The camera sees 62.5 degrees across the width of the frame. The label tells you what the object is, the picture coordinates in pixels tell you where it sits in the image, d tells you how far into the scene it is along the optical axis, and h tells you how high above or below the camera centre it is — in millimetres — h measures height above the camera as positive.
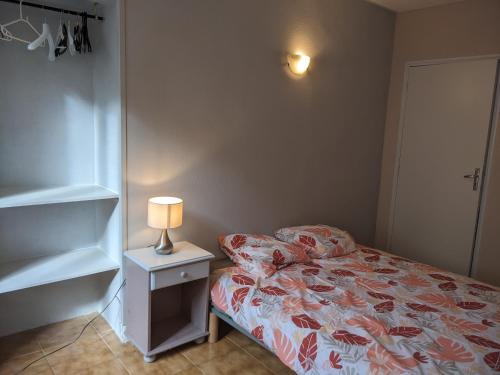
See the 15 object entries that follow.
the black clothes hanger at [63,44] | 2458 +481
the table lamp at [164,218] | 2385 -515
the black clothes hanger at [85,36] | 2490 +540
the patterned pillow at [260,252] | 2645 -792
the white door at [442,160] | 3559 -165
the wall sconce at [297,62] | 3221 +572
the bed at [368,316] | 1803 -922
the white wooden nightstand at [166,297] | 2344 -1062
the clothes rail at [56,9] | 2346 +671
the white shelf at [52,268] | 2275 -853
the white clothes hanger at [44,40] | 2275 +465
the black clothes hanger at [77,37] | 2492 +531
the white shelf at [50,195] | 2188 -406
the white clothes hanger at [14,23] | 2287 +533
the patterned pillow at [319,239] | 3047 -779
